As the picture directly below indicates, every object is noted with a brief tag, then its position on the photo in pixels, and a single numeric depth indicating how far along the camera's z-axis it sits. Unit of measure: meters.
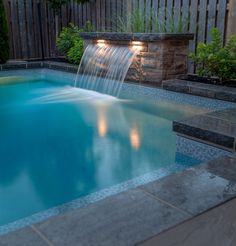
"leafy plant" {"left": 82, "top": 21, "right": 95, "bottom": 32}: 5.82
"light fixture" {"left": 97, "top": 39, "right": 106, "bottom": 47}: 4.65
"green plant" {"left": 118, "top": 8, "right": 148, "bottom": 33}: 4.44
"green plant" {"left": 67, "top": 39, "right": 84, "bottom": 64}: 5.42
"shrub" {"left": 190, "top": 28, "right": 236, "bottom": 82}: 3.38
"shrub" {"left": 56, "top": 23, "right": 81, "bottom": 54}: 5.87
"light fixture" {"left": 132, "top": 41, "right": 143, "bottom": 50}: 4.11
